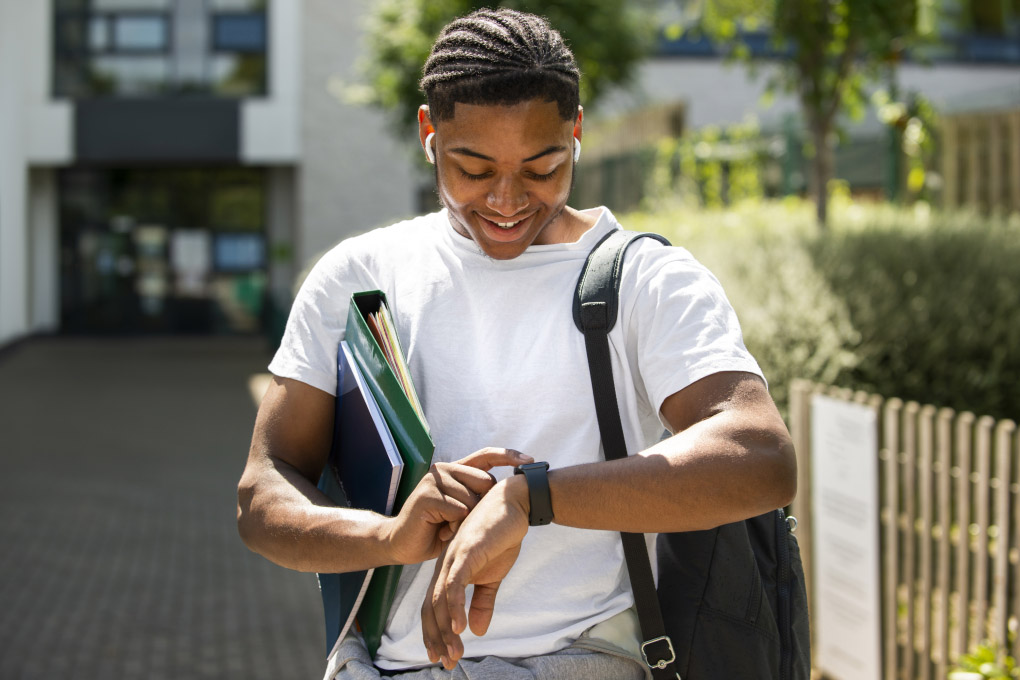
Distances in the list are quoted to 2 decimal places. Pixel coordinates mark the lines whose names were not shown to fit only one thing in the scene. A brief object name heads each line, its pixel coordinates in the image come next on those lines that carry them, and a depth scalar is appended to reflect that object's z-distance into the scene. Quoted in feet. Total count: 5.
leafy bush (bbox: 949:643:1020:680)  10.26
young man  4.75
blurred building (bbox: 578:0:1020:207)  23.91
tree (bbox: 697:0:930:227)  20.47
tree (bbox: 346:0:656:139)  36.70
